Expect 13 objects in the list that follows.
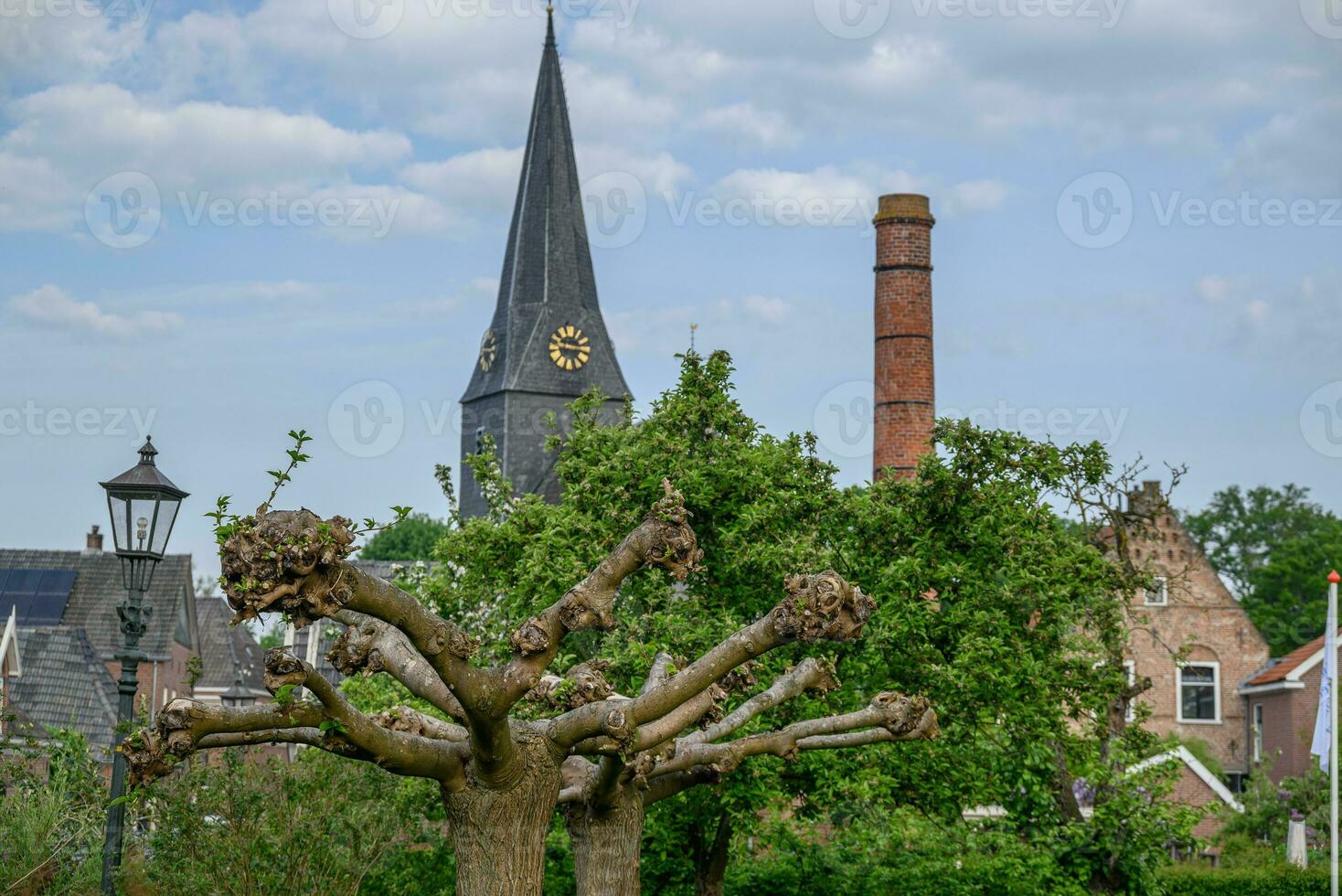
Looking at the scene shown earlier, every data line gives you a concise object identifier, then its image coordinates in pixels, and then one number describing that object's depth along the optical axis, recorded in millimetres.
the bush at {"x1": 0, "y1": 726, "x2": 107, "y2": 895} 13992
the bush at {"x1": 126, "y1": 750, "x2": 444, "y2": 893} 14672
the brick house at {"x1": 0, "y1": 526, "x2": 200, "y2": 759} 40344
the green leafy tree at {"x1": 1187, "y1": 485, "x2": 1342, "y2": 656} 71812
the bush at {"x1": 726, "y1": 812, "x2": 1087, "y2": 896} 21266
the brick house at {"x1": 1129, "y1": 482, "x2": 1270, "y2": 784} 49375
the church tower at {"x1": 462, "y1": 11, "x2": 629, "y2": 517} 63562
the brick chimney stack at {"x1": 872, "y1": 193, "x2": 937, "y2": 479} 43781
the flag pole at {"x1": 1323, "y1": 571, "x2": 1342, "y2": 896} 24438
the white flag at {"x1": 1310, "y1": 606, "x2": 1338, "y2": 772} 25719
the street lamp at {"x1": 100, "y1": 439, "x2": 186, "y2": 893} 13516
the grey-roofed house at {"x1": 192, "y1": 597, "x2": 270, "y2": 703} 67312
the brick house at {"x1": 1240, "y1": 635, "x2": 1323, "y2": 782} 46812
